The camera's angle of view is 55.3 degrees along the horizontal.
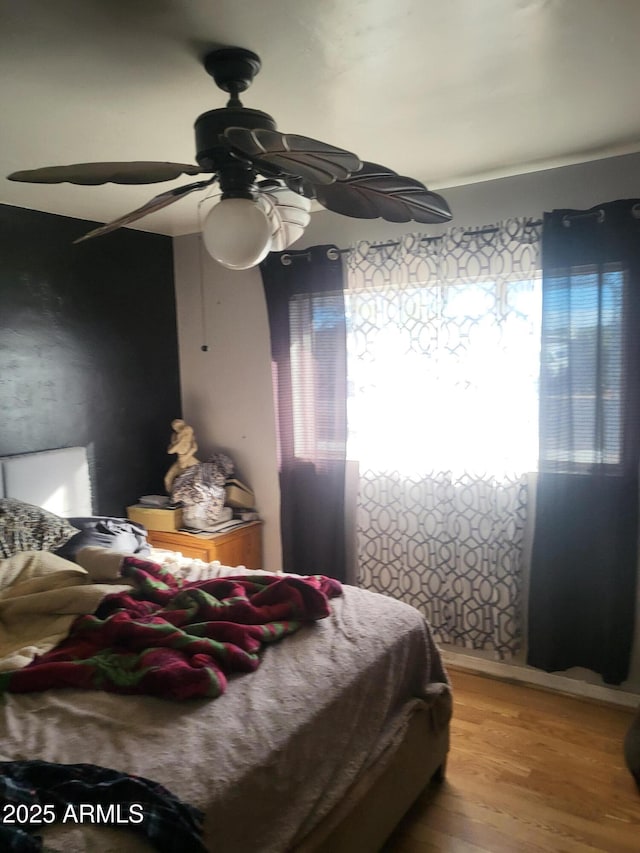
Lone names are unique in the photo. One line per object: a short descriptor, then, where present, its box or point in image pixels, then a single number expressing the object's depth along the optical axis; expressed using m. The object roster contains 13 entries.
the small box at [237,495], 3.66
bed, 1.31
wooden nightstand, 3.38
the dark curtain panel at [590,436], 2.57
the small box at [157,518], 3.49
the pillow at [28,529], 2.59
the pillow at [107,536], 2.67
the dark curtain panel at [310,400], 3.26
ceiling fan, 1.52
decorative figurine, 3.69
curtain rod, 2.82
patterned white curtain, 2.84
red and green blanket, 1.61
